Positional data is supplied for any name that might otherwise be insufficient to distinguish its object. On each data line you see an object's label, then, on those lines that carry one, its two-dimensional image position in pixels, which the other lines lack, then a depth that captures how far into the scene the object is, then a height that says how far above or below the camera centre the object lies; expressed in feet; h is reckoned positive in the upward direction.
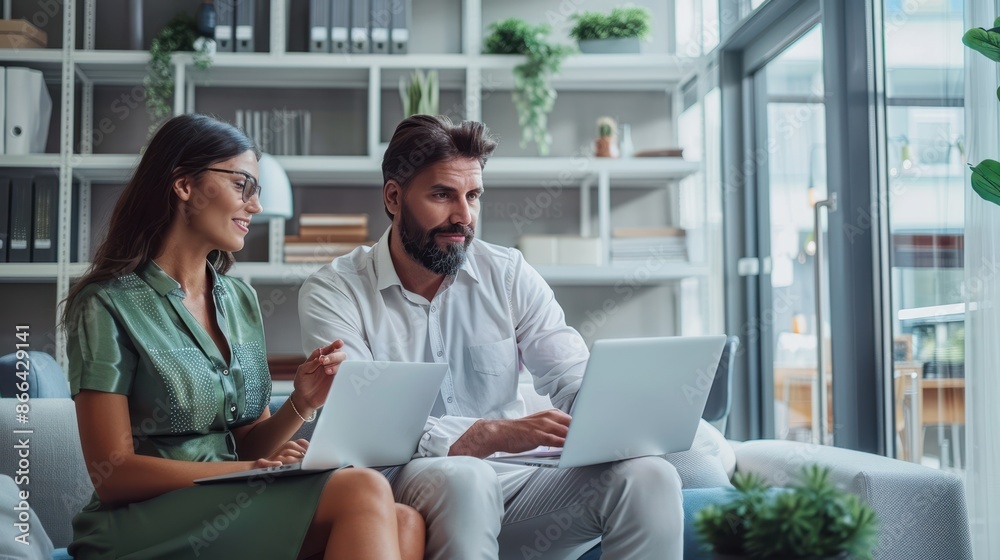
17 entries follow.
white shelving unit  11.32 +2.70
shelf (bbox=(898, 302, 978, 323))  7.01 -0.09
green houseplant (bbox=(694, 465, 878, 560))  2.67 -0.67
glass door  9.16 +0.71
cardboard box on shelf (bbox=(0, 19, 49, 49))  11.37 +3.48
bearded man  5.32 -0.14
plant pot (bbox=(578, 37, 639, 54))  11.85 +3.40
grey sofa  5.11 -1.10
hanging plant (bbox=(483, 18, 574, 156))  11.57 +3.06
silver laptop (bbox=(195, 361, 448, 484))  4.21 -0.54
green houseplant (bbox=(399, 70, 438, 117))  11.39 +2.67
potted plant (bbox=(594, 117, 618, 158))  11.85 +2.17
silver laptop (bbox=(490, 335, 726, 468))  4.56 -0.49
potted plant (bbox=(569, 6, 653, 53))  11.84 +3.61
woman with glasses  4.30 -0.46
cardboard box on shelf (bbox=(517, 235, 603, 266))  11.48 +0.70
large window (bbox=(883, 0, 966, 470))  7.10 +0.66
